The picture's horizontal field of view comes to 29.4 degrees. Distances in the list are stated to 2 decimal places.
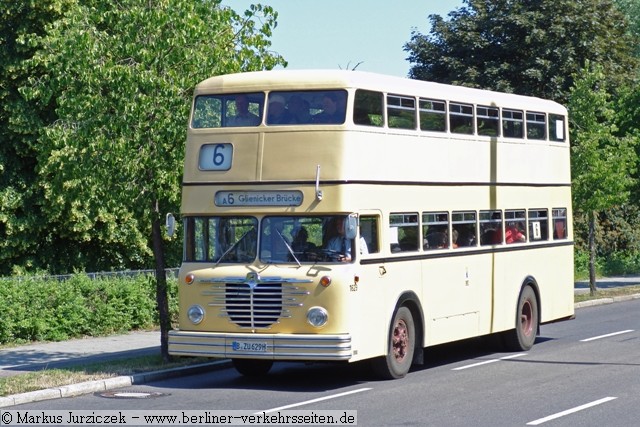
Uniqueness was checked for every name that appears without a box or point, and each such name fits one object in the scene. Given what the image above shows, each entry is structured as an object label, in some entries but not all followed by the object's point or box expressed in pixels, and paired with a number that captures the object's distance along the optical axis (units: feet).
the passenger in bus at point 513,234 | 68.69
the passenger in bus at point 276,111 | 54.34
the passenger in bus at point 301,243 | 53.36
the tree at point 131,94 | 60.70
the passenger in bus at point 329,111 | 53.57
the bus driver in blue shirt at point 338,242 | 53.01
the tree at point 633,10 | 245.86
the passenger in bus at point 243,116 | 54.90
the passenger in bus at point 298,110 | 53.93
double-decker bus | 52.80
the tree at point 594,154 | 112.98
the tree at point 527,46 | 157.89
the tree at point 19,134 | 103.35
